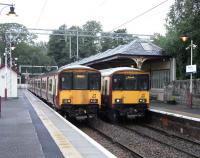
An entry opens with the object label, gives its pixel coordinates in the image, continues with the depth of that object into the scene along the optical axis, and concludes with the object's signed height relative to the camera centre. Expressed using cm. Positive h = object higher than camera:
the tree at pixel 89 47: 9731 +951
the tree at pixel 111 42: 9100 +993
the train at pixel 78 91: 2280 -1
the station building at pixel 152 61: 3538 +252
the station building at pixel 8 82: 3742 +71
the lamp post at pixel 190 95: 2904 -29
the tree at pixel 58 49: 10156 +921
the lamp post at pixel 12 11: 1808 +309
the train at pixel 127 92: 2366 -6
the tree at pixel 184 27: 3306 +472
